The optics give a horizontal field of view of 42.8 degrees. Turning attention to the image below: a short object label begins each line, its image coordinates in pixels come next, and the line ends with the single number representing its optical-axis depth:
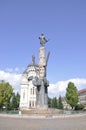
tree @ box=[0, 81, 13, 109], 31.51
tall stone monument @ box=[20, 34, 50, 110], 20.85
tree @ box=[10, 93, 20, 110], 41.80
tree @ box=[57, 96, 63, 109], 41.19
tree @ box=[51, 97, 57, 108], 45.07
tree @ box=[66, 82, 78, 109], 32.51
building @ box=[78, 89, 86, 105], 63.52
